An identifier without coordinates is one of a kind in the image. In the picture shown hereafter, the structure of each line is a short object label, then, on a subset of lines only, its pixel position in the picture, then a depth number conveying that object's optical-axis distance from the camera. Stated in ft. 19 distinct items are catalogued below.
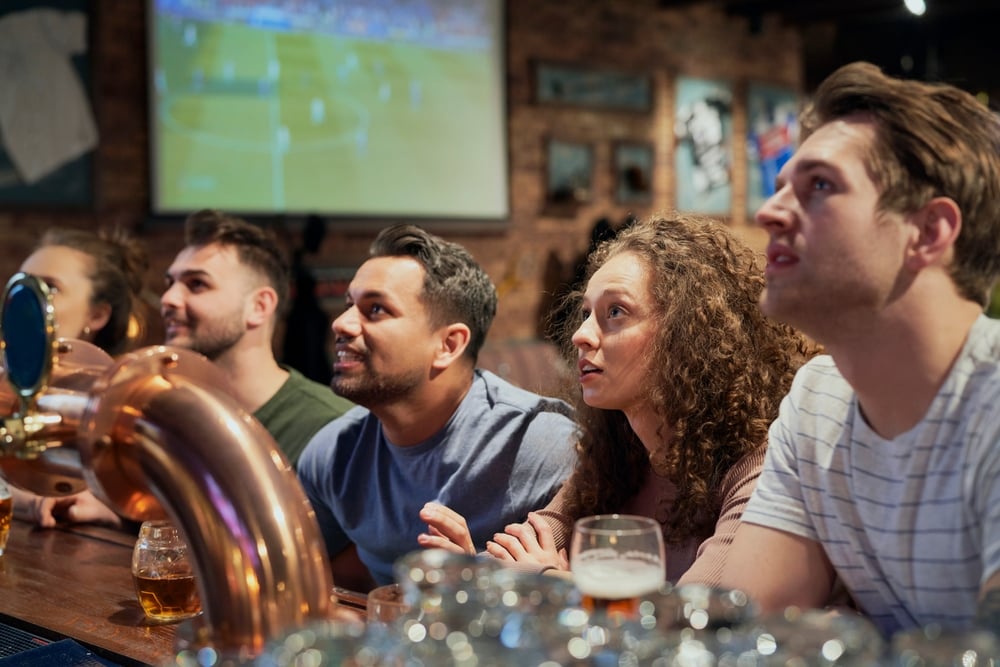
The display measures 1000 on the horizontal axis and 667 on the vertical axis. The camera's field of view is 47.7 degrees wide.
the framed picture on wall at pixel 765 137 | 28.37
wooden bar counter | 4.98
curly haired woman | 6.14
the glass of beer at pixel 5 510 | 6.70
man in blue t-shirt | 7.59
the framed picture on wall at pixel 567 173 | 24.03
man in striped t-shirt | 4.05
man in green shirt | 9.97
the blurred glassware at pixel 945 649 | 1.92
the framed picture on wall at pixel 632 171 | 25.50
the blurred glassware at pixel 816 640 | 1.97
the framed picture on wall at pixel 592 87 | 23.98
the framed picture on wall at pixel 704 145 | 26.89
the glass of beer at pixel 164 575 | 5.20
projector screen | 18.48
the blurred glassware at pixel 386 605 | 3.75
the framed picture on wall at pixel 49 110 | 16.60
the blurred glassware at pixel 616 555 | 3.02
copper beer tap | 2.54
